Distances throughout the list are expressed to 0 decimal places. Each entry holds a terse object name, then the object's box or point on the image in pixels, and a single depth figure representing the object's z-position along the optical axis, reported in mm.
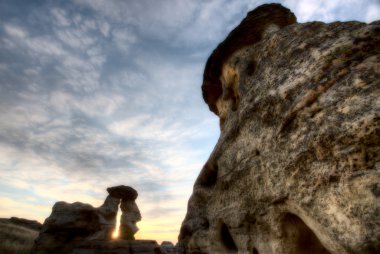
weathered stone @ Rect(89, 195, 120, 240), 19583
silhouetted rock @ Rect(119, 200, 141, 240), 23594
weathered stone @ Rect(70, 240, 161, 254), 15078
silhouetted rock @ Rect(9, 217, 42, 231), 36156
